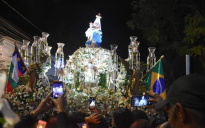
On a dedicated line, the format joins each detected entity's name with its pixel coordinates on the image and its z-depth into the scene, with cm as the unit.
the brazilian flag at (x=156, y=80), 841
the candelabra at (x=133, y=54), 1134
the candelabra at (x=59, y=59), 1223
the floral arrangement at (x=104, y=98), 936
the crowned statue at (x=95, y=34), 1569
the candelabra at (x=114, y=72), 1388
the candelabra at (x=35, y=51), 962
